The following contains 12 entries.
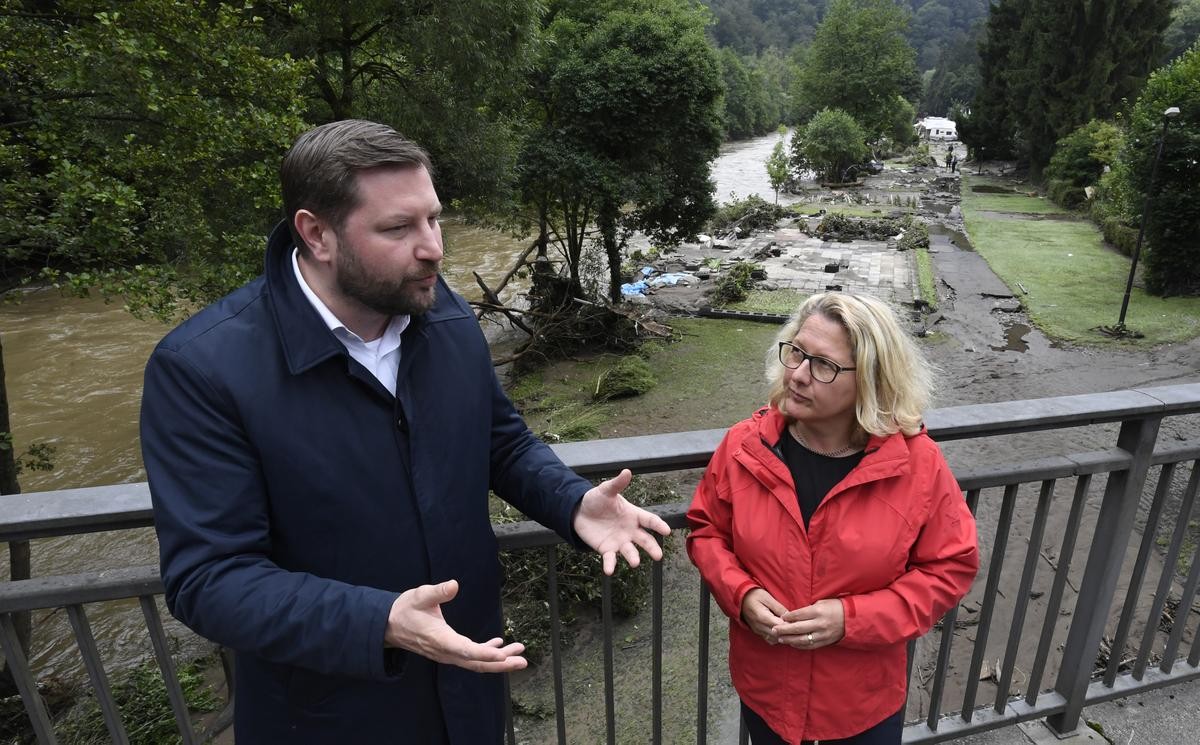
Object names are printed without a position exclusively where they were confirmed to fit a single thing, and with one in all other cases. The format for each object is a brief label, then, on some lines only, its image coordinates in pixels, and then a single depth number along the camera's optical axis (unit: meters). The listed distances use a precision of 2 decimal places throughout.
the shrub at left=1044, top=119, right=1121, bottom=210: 29.00
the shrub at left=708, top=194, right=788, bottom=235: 27.65
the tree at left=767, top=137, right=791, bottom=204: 34.44
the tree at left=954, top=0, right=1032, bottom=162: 42.94
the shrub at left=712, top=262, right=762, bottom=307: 17.94
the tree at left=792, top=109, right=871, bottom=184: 39.09
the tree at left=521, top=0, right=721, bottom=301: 13.77
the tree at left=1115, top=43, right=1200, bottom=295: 14.88
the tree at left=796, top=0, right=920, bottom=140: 48.66
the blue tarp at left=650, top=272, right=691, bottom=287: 20.64
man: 1.22
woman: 1.72
